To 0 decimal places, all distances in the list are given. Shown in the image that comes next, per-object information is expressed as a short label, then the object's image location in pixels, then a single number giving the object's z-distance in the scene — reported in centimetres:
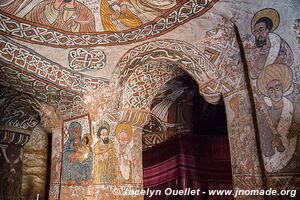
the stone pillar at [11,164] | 630
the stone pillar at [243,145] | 372
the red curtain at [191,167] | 656
